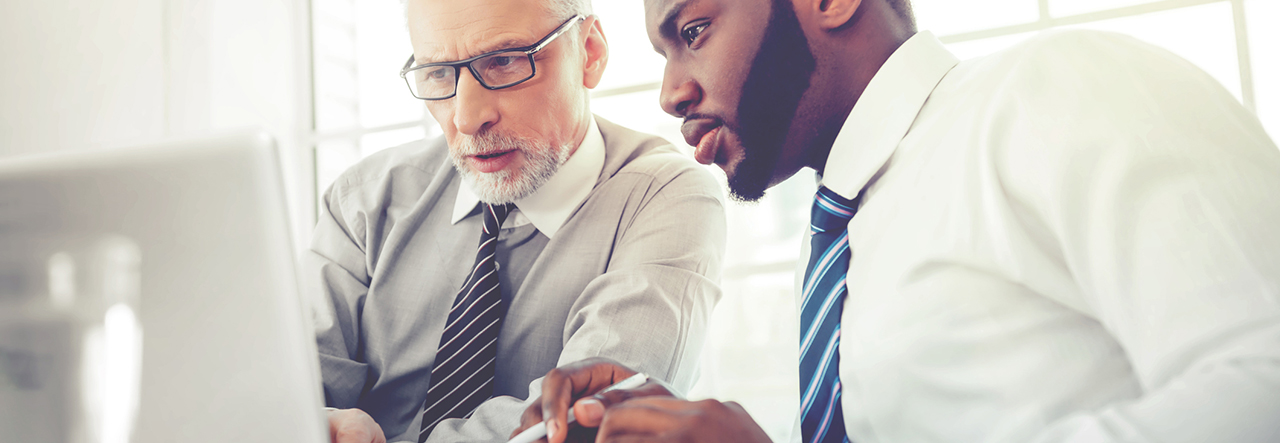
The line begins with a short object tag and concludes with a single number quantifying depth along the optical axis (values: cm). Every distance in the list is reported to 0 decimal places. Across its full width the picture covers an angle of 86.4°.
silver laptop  44
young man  52
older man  114
